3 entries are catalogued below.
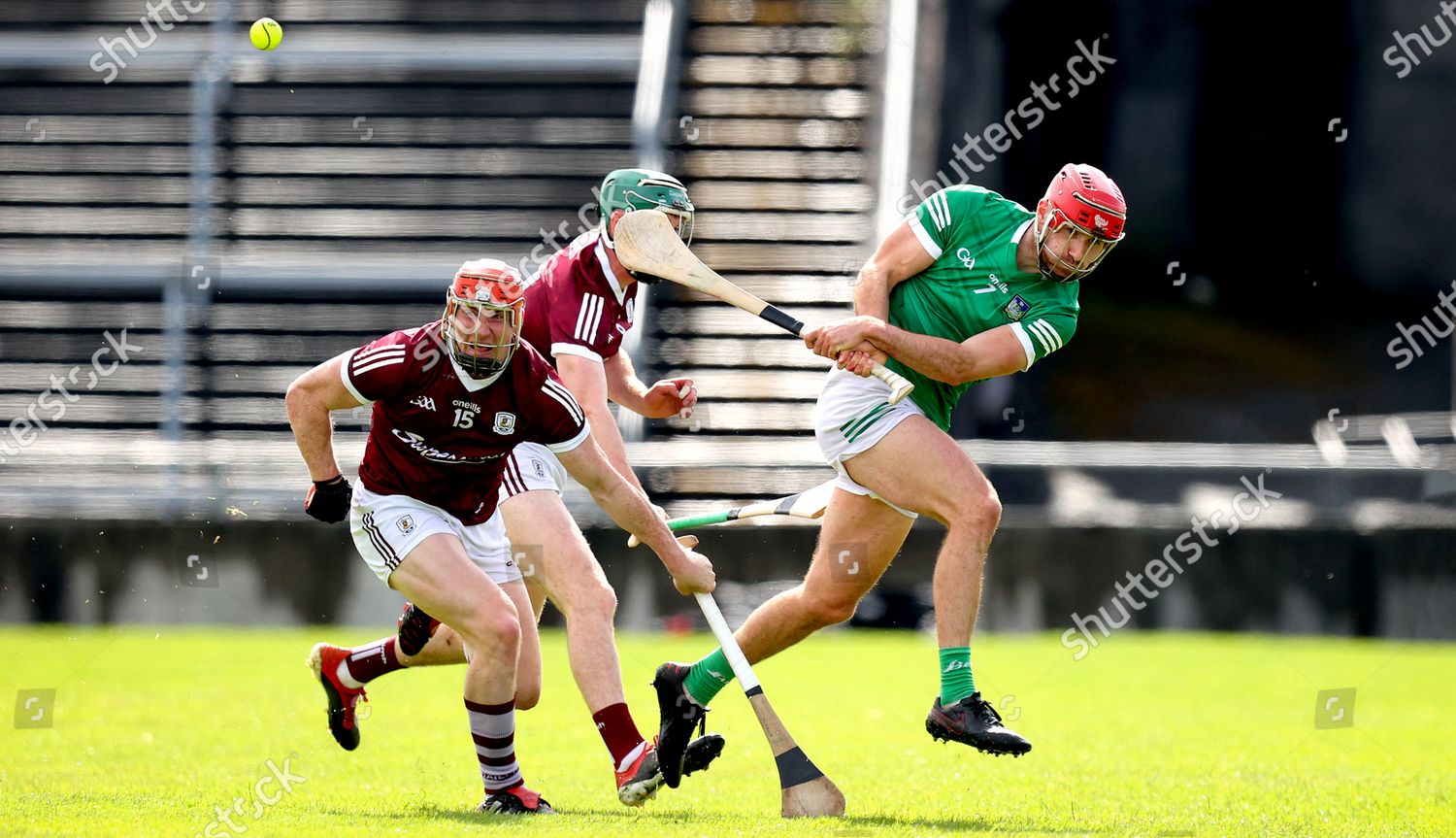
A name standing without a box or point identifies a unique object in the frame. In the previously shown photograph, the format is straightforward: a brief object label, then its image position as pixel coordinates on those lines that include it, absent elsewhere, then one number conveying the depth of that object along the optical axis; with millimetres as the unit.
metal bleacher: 29469
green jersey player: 11570
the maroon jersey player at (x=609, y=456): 11516
